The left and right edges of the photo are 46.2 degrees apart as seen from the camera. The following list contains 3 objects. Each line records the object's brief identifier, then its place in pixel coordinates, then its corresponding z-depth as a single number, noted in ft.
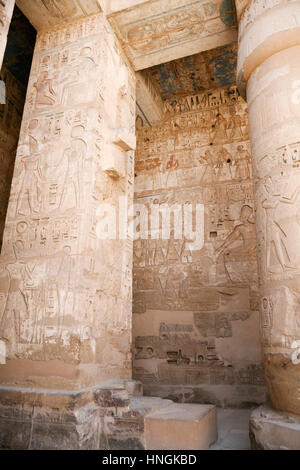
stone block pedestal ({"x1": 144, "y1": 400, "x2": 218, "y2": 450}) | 9.11
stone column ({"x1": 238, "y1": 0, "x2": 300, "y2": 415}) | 8.62
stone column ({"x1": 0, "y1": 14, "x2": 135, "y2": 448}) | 10.93
